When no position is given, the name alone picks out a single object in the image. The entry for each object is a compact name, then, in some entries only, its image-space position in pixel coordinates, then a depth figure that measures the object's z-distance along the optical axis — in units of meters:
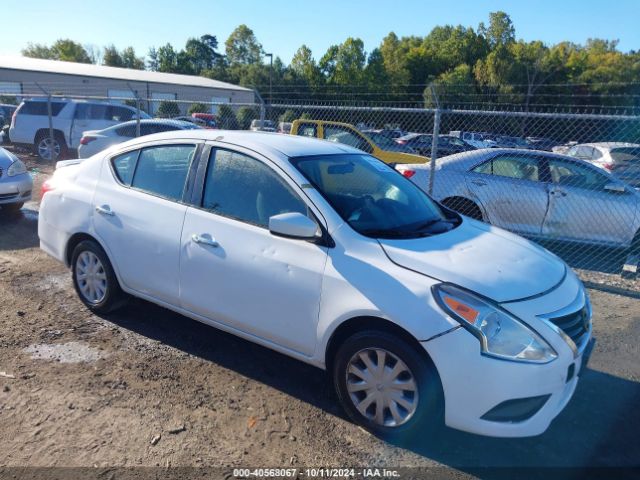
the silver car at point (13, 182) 7.88
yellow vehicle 10.59
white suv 15.15
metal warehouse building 39.50
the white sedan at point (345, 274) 2.72
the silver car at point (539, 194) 7.16
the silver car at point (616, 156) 11.30
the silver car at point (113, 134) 12.49
